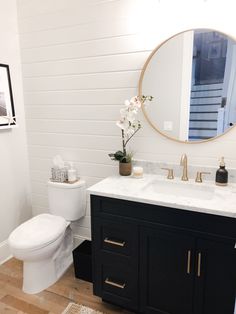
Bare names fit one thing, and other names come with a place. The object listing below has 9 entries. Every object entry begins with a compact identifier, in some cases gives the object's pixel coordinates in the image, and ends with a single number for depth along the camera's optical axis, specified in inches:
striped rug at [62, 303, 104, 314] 68.6
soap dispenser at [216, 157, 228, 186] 64.9
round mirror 64.1
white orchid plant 71.4
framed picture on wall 86.4
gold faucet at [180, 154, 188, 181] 70.1
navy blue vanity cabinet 52.4
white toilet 71.2
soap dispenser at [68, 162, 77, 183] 86.1
